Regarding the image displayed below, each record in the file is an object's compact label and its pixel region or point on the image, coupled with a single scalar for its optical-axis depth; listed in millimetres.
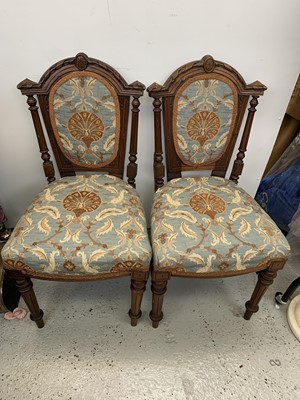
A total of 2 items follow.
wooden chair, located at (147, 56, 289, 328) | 905
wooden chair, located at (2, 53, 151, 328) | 871
